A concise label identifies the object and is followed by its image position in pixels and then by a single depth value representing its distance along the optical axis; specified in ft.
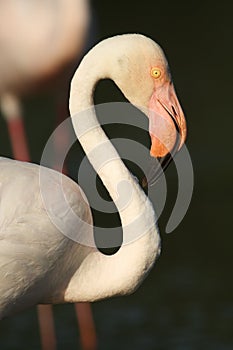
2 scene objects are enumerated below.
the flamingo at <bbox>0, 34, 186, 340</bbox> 27.58
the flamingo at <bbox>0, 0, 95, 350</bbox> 47.29
